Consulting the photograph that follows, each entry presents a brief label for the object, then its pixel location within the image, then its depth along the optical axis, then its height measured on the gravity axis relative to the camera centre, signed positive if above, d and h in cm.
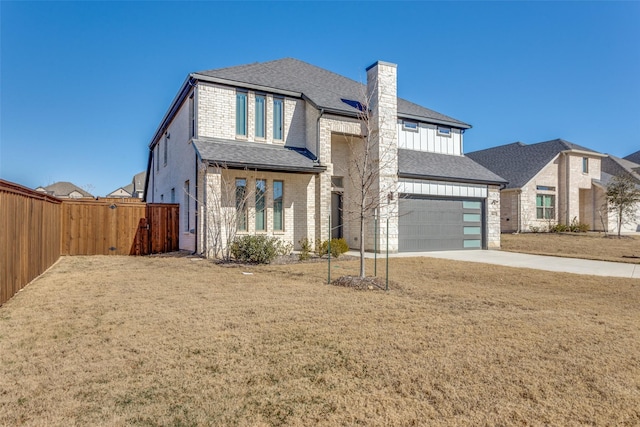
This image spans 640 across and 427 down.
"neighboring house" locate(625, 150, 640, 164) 5003 +894
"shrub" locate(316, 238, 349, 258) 1322 -94
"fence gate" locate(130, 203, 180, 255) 1530 -40
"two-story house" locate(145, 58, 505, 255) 1398 +236
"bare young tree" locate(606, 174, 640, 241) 2327 +172
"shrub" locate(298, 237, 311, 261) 1263 -104
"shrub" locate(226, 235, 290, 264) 1180 -90
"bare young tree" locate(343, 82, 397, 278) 1521 +259
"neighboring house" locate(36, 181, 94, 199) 5817 +526
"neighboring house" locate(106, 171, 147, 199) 4888 +475
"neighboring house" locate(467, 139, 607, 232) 2569 +245
